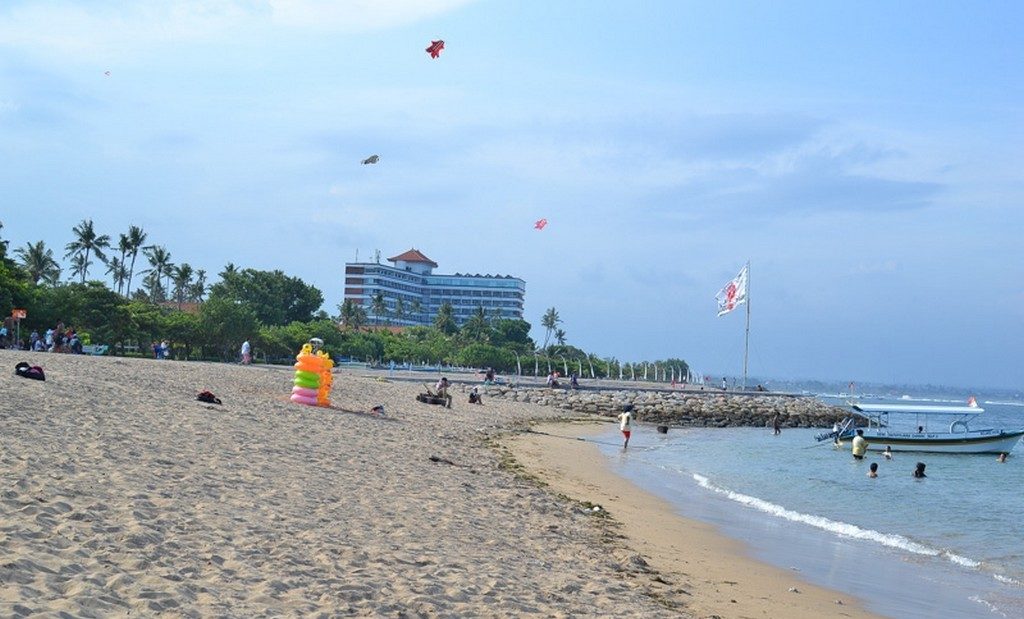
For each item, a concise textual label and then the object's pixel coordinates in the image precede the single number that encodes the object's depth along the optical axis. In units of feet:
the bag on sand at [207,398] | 70.03
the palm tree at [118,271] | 370.32
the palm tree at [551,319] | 576.61
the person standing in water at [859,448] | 124.88
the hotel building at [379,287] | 609.83
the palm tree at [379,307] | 498.28
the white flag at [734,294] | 230.68
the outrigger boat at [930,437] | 143.95
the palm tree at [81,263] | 337.31
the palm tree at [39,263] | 309.96
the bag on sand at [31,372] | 61.31
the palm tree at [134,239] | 353.51
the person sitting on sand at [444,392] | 129.35
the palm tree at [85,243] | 335.47
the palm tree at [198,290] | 413.67
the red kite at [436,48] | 71.67
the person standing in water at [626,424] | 117.08
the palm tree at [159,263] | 371.15
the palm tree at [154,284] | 374.22
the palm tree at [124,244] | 352.69
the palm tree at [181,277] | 374.22
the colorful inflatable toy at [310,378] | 87.51
